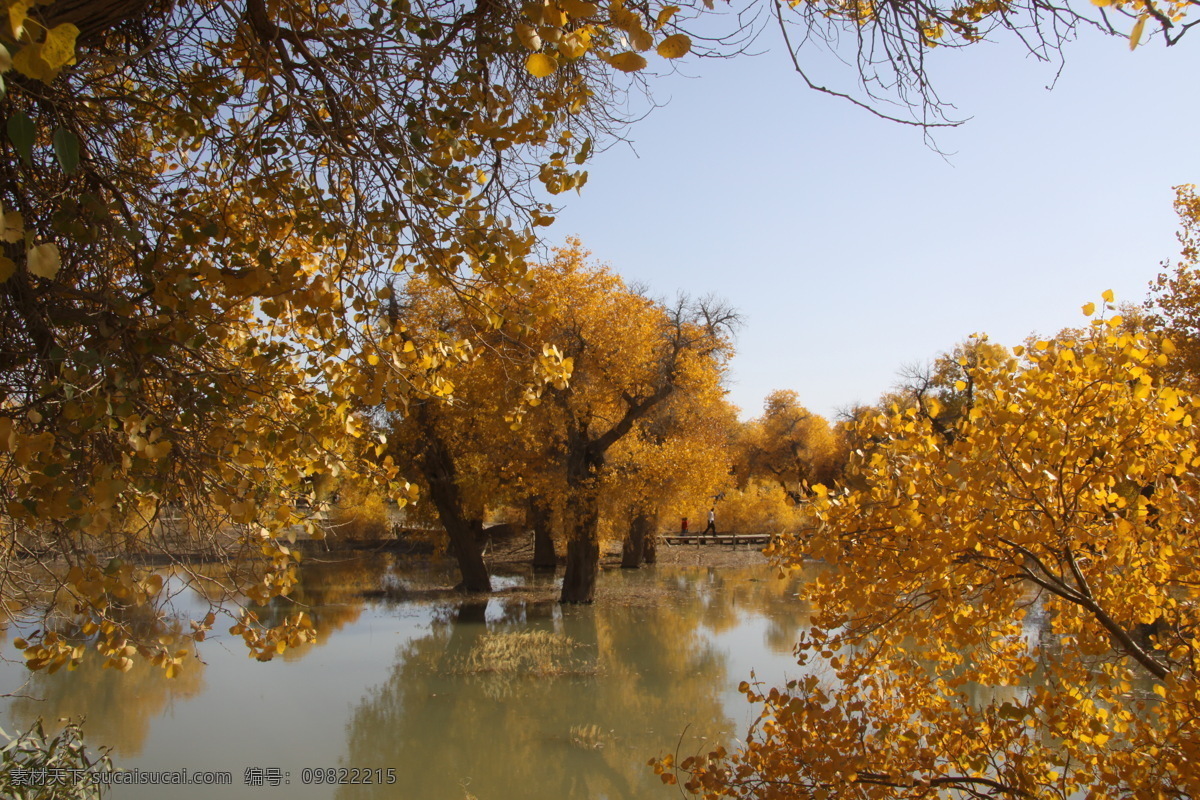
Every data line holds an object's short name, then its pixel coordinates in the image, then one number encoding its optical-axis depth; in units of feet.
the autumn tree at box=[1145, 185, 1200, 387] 46.55
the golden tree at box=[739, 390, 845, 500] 128.88
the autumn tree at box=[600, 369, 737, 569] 50.97
